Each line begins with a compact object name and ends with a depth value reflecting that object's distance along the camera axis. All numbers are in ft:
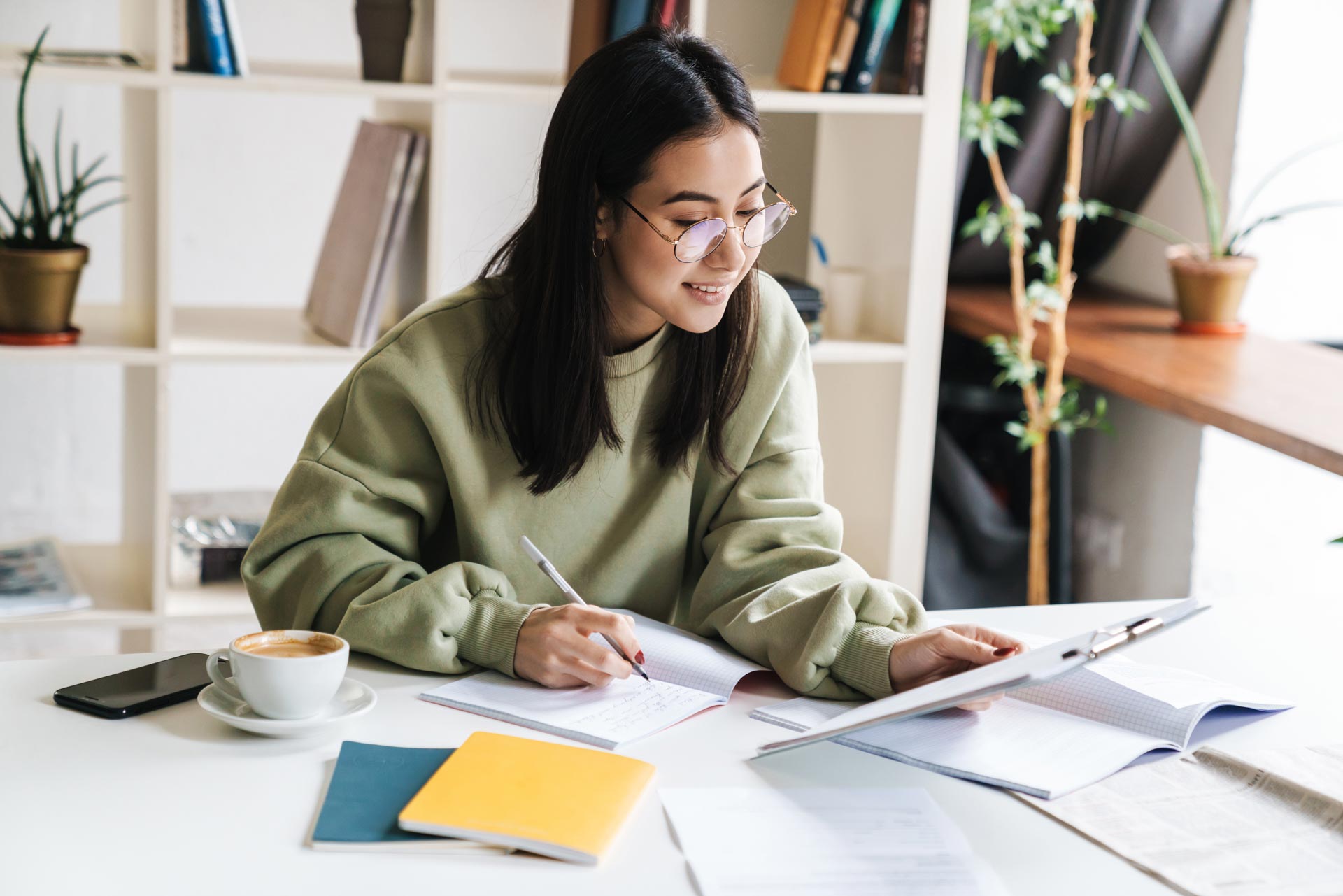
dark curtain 9.98
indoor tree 9.05
